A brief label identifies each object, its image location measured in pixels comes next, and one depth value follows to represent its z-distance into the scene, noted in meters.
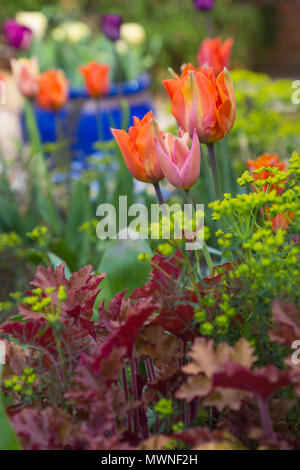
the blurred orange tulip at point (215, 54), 1.54
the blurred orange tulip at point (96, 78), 1.94
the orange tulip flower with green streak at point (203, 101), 0.76
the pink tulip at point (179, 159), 0.71
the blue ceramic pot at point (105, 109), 3.34
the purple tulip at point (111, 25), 2.01
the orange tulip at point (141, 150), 0.74
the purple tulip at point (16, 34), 2.14
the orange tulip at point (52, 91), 1.96
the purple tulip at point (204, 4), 1.77
